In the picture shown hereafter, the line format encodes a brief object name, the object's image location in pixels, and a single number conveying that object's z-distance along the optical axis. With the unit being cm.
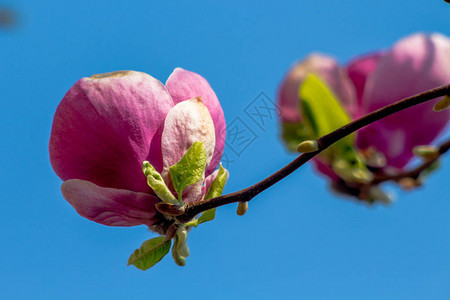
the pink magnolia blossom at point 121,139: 99
